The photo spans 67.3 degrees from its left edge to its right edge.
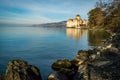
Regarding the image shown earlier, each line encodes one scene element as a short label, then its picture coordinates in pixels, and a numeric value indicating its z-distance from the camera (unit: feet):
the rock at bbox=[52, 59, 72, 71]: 34.76
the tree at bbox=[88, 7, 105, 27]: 130.12
